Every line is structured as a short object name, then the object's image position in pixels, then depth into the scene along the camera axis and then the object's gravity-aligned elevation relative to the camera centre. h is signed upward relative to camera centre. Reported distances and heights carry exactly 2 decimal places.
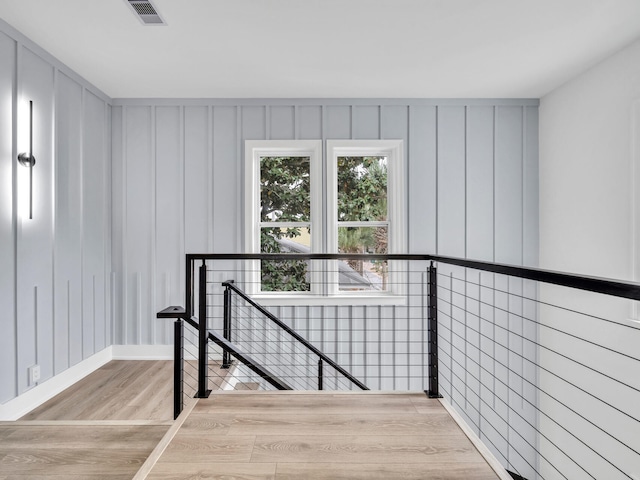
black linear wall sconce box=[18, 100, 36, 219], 2.70 +0.57
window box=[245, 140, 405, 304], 3.91 +0.23
